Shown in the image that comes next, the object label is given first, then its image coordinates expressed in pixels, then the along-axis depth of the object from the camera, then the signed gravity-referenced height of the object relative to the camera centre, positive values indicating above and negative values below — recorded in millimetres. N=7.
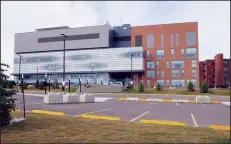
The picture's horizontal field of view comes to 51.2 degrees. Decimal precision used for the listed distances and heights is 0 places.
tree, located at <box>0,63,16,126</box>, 8695 -934
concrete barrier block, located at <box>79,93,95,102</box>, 25186 -2170
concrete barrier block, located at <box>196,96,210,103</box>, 28609 -2574
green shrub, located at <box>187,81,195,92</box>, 54488 -2261
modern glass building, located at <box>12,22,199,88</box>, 83688 +8495
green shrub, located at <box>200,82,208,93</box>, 49262 -2132
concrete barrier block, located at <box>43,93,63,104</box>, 22906 -1999
